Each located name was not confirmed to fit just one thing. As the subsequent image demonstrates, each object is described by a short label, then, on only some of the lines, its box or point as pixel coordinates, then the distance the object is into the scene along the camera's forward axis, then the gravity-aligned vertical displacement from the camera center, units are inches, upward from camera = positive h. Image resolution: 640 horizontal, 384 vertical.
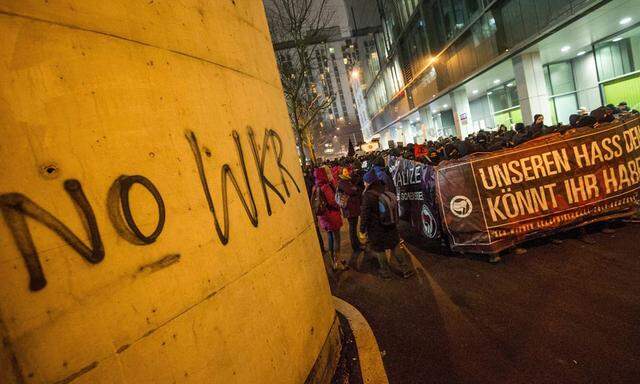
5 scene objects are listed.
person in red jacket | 252.5 -39.1
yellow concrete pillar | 57.7 +2.5
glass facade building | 502.6 +111.9
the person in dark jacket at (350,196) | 263.4 -28.7
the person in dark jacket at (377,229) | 213.0 -47.8
